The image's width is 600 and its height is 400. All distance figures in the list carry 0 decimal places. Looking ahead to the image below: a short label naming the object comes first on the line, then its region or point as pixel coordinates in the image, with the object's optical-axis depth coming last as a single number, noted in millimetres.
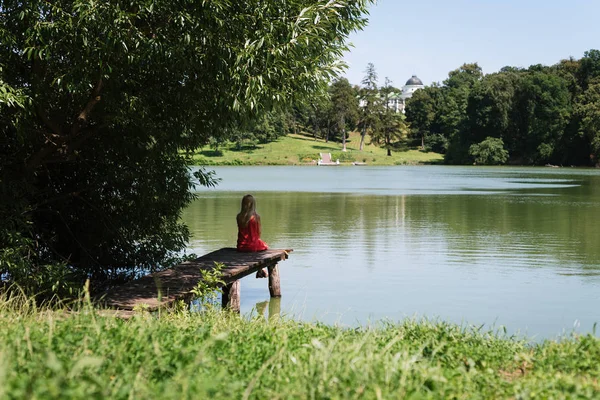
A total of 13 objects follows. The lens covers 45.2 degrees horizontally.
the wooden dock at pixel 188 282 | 8297
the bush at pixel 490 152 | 99188
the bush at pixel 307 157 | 98562
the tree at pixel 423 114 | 121938
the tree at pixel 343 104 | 116375
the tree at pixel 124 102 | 8258
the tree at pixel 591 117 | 85688
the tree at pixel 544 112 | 95125
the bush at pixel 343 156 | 101312
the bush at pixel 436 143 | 115938
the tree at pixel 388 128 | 118688
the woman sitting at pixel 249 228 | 12141
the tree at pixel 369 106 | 118200
